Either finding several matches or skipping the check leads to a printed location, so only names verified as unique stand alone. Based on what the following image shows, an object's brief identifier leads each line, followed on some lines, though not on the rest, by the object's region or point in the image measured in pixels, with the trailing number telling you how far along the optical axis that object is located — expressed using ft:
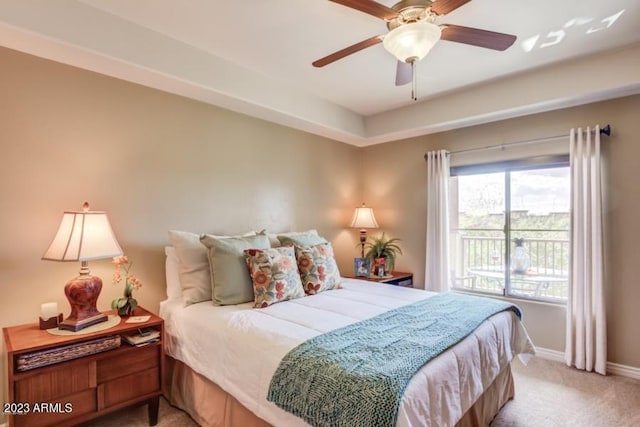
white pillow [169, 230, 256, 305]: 7.82
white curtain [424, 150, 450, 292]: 12.25
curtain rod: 9.36
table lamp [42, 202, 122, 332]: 6.11
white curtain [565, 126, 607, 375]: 9.20
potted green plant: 12.47
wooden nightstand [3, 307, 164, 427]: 5.32
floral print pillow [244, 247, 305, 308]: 7.55
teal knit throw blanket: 4.01
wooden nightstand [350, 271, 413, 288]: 11.97
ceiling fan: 5.22
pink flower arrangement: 7.16
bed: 4.75
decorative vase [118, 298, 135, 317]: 7.13
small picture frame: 12.47
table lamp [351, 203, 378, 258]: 13.55
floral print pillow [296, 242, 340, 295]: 8.80
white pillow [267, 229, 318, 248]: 9.84
